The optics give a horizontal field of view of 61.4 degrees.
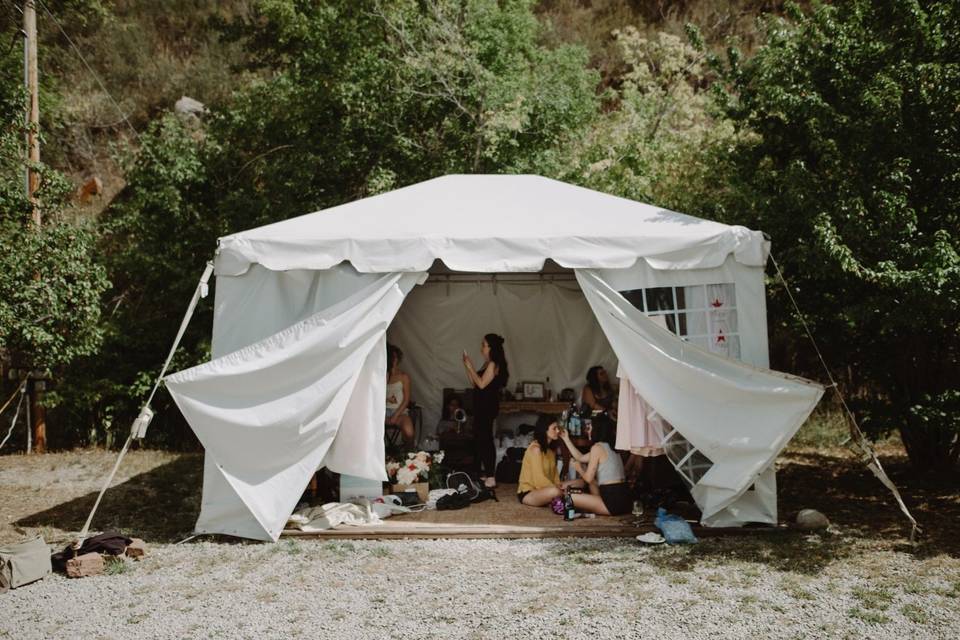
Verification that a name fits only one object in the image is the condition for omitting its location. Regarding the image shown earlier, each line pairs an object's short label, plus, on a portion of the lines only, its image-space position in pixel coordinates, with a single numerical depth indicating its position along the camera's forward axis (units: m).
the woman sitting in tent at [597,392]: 7.16
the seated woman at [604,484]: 6.05
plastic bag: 5.43
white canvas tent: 5.46
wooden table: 8.11
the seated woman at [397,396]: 7.52
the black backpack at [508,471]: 7.33
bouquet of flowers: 6.52
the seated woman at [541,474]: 6.36
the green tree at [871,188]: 5.58
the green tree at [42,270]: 8.02
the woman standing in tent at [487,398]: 7.23
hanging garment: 5.85
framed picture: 8.38
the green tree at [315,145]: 10.08
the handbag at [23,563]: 4.65
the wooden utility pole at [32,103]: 8.48
